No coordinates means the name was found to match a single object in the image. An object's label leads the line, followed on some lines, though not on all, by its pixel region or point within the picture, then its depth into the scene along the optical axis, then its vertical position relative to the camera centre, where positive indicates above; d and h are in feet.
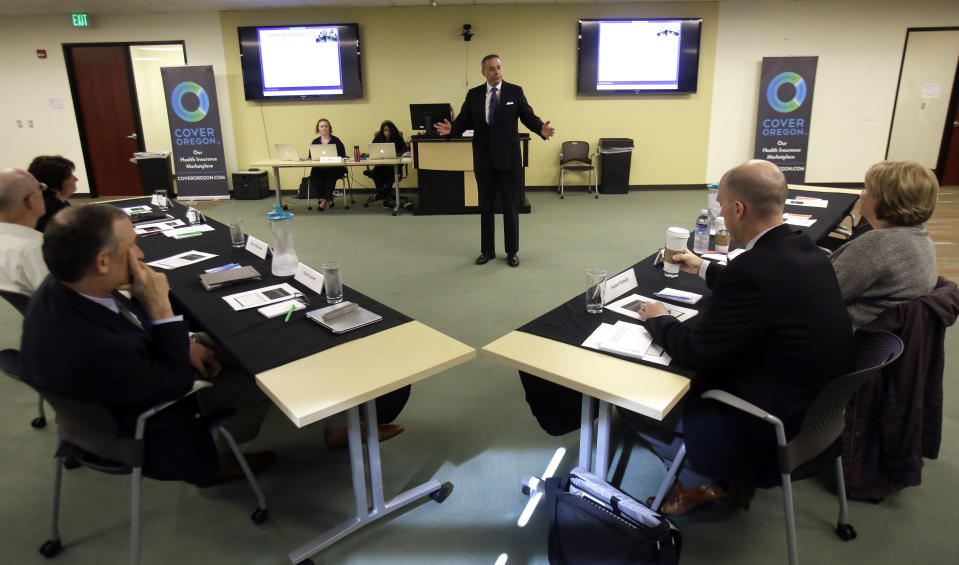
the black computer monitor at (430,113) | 22.61 +0.78
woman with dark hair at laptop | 24.95 -1.52
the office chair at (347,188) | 26.73 -2.57
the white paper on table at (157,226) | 10.54 -1.67
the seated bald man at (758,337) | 4.77 -1.79
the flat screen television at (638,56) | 25.23 +3.27
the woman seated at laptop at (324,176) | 24.23 -1.75
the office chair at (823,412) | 4.74 -2.40
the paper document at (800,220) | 10.51 -1.70
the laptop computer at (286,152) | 22.99 -0.67
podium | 21.72 -1.62
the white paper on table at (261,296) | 6.68 -1.92
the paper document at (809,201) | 12.13 -1.58
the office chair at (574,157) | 26.42 -1.21
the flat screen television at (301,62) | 25.44 +3.27
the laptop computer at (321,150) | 22.90 -0.62
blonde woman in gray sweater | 5.99 -1.29
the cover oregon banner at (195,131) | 25.52 +0.24
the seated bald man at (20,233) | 6.89 -1.19
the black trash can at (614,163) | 26.20 -1.49
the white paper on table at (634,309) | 6.30 -2.00
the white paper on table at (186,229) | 10.26 -1.68
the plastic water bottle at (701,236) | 8.79 -1.64
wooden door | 26.00 +1.06
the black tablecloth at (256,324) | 5.49 -2.01
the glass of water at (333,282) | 6.58 -1.69
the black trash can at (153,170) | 25.76 -1.50
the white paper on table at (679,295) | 6.74 -1.97
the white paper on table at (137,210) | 12.32 -1.56
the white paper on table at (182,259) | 8.34 -1.82
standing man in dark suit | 14.64 -0.08
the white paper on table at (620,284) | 6.75 -1.85
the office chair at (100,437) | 4.86 -2.66
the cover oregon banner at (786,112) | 25.36 +0.69
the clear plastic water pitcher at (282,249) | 7.62 -1.52
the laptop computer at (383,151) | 22.66 -0.68
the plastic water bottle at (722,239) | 8.39 -1.61
